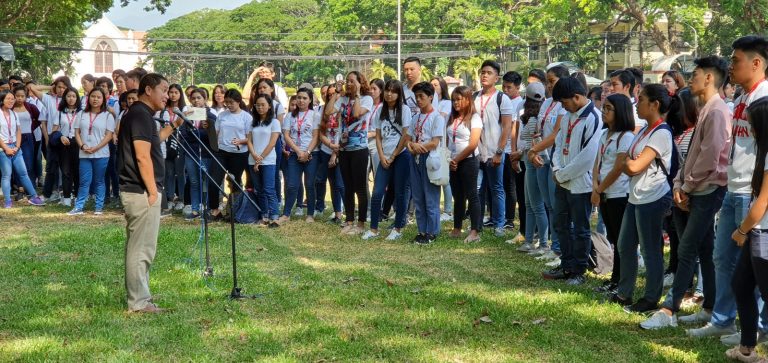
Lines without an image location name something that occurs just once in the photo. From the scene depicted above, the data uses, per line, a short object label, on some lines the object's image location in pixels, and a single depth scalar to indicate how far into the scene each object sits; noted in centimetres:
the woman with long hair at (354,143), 1182
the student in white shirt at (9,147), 1452
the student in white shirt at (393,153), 1127
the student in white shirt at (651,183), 682
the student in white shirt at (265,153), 1285
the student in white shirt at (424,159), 1083
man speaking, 708
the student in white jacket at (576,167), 828
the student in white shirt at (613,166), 739
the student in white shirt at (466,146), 1087
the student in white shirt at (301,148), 1305
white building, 13662
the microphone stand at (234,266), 749
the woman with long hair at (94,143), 1410
